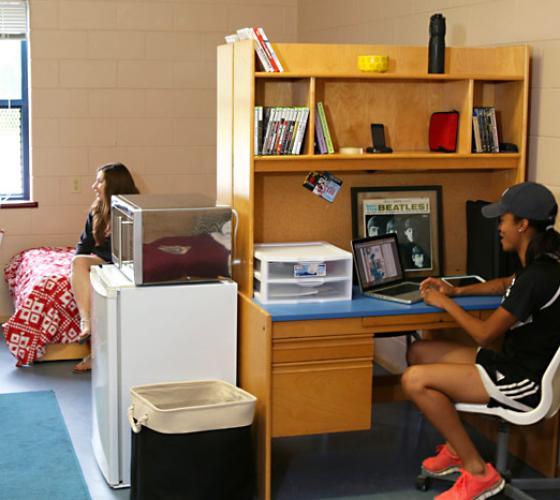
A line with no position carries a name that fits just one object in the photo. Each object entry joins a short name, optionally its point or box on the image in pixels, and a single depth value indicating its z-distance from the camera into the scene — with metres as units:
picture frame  4.16
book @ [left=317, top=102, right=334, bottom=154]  3.81
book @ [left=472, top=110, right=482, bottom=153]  3.99
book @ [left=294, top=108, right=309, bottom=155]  3.74
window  6.50
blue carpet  3.71
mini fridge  3.67
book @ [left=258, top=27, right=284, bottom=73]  3.66
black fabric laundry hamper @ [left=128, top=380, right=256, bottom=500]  3.41
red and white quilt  5.33
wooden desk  3.52
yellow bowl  3.80
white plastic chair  3.25
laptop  3.86
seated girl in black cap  3.32
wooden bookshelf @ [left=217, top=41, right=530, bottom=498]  3.57
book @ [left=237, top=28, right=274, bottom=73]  3.65
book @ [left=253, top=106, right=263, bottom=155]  3.71
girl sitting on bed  5.34
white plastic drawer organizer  3.71
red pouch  3.99
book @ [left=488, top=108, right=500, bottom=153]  4.01
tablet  4.03
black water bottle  3.89
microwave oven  3.68
